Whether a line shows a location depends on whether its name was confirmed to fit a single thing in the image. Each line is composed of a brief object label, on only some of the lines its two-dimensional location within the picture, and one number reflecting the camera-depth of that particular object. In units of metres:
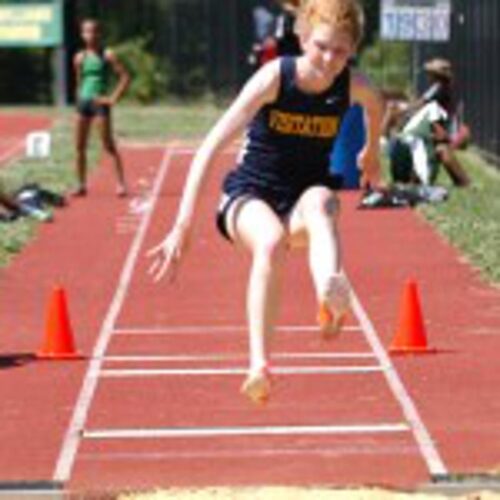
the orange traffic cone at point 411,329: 14.52
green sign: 48.47
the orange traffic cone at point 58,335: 14.47
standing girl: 26.52
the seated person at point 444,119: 26.28
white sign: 33.34
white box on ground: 32.31
